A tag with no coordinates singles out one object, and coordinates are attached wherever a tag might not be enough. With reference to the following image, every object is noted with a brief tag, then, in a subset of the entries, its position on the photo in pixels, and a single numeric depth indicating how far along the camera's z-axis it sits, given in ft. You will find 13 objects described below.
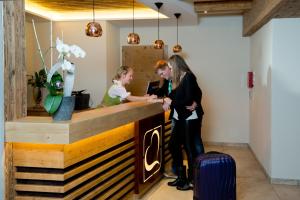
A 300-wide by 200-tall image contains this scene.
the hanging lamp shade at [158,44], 21.17
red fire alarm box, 22.50
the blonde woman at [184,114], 14.56
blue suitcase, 11.61
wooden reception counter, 8.63
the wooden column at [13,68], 8.72
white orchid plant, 8.85
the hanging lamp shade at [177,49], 23.13
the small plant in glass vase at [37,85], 22.58
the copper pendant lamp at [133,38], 19.07
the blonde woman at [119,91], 14.46
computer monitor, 17.71
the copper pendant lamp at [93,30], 16.03
